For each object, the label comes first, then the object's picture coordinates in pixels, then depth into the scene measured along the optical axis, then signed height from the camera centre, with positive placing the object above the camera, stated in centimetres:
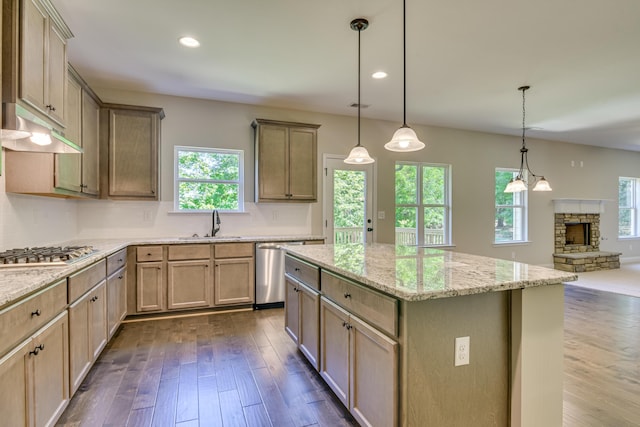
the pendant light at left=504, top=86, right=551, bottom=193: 406 +35
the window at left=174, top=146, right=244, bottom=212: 441 +45
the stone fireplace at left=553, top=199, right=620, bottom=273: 691 -55
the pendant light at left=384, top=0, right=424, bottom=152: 236 +51
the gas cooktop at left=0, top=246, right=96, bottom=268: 195 -28
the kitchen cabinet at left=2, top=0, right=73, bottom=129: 179 +91
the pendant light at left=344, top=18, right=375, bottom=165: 269 +52
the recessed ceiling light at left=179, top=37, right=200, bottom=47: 294 +151
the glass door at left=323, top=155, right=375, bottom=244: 520 +18
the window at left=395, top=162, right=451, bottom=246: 579 +16
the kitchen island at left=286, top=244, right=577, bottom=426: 147 -62
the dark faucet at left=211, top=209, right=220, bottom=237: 438 -12
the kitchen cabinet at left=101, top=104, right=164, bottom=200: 373 +69
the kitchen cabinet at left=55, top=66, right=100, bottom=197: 286 +68
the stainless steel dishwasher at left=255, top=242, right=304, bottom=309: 413 -76
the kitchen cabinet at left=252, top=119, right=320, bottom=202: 441 +69
